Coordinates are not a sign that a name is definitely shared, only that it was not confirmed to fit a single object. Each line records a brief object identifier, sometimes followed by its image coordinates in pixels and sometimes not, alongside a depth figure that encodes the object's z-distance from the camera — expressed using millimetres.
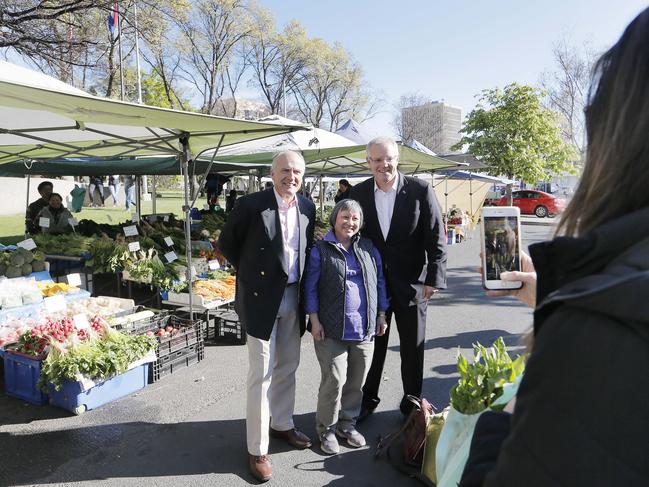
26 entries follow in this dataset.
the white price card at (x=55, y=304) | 4773
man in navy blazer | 3072
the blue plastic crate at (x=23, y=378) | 4117
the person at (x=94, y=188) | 21102
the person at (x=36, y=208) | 8453
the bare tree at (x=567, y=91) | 25766
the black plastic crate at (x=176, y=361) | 4586
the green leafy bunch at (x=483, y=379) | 2055
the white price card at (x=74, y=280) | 5626
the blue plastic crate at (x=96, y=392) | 3938
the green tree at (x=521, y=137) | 21312
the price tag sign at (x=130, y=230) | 7178
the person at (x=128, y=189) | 23467
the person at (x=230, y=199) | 17000
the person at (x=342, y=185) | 12707
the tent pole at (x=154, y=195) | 14386
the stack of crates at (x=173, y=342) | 4656
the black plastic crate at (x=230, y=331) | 5820
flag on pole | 16122
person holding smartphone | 650
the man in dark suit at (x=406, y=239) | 3574
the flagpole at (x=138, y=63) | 28444
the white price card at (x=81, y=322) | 4216
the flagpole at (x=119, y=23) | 15023
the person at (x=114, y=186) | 26777
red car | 25828
